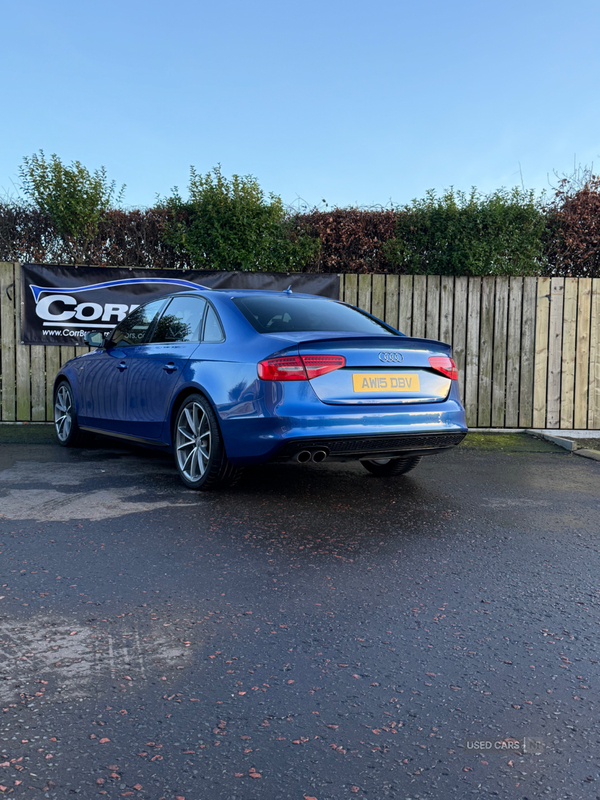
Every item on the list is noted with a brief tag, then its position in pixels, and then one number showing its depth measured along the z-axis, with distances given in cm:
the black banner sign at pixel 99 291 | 1002
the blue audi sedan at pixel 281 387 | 504
